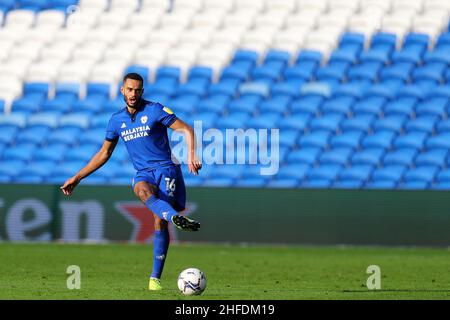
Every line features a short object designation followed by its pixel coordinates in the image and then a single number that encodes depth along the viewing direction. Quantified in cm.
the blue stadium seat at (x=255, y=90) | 2441
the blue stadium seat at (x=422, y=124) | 2286
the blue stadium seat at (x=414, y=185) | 2175
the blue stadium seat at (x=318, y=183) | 2197
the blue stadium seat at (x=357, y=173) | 2189
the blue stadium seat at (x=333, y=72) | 2456
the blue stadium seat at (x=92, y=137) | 2373
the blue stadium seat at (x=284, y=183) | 2202
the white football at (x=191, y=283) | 1000
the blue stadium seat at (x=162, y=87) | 2481
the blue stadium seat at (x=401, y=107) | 2334
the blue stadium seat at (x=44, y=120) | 2455
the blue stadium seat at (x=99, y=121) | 2411
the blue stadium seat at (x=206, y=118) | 2328
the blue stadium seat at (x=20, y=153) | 2366
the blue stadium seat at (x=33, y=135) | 2417
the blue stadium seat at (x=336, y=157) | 2236
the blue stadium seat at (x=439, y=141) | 2228
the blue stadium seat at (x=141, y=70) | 2570
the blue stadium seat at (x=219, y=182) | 2219
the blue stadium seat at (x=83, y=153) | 2322
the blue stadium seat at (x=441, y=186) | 2147
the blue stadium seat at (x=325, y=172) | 2203
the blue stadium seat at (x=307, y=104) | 2377
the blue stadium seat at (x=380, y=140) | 2255
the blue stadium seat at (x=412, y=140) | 2252
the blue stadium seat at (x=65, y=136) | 2397
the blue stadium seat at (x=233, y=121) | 2317
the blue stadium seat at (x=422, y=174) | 2173
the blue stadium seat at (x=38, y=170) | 2317
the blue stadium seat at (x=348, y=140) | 2272
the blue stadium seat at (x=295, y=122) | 2323
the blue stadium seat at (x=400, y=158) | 2217
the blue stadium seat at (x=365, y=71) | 2438
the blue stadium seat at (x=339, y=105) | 2361
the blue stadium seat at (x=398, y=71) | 2419
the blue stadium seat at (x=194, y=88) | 2483
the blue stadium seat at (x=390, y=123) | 2292
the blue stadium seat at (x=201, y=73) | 2536
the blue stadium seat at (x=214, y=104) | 2408
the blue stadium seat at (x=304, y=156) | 2248
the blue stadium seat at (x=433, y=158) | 2197
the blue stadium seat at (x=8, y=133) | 2417
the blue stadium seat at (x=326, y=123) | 2320
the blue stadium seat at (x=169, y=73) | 2555
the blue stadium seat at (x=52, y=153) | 2355
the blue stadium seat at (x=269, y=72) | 2502
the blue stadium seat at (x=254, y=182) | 2205
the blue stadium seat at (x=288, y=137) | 2280
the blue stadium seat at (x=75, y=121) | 2434
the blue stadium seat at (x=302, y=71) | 2483
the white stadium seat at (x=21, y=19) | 2784
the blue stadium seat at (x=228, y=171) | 2221
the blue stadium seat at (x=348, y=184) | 2188
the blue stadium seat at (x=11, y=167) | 2323
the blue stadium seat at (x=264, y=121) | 2308
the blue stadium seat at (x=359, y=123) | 2309
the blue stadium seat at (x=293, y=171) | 2216
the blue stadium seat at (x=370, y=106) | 2344
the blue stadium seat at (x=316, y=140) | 2284
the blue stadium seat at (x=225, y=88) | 2469
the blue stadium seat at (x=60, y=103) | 2517
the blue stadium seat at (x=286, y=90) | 2433
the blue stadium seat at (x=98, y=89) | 2550
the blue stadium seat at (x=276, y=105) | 2389
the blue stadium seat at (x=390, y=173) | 2184
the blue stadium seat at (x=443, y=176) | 2158
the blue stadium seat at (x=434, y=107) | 2311
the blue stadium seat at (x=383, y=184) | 2181
